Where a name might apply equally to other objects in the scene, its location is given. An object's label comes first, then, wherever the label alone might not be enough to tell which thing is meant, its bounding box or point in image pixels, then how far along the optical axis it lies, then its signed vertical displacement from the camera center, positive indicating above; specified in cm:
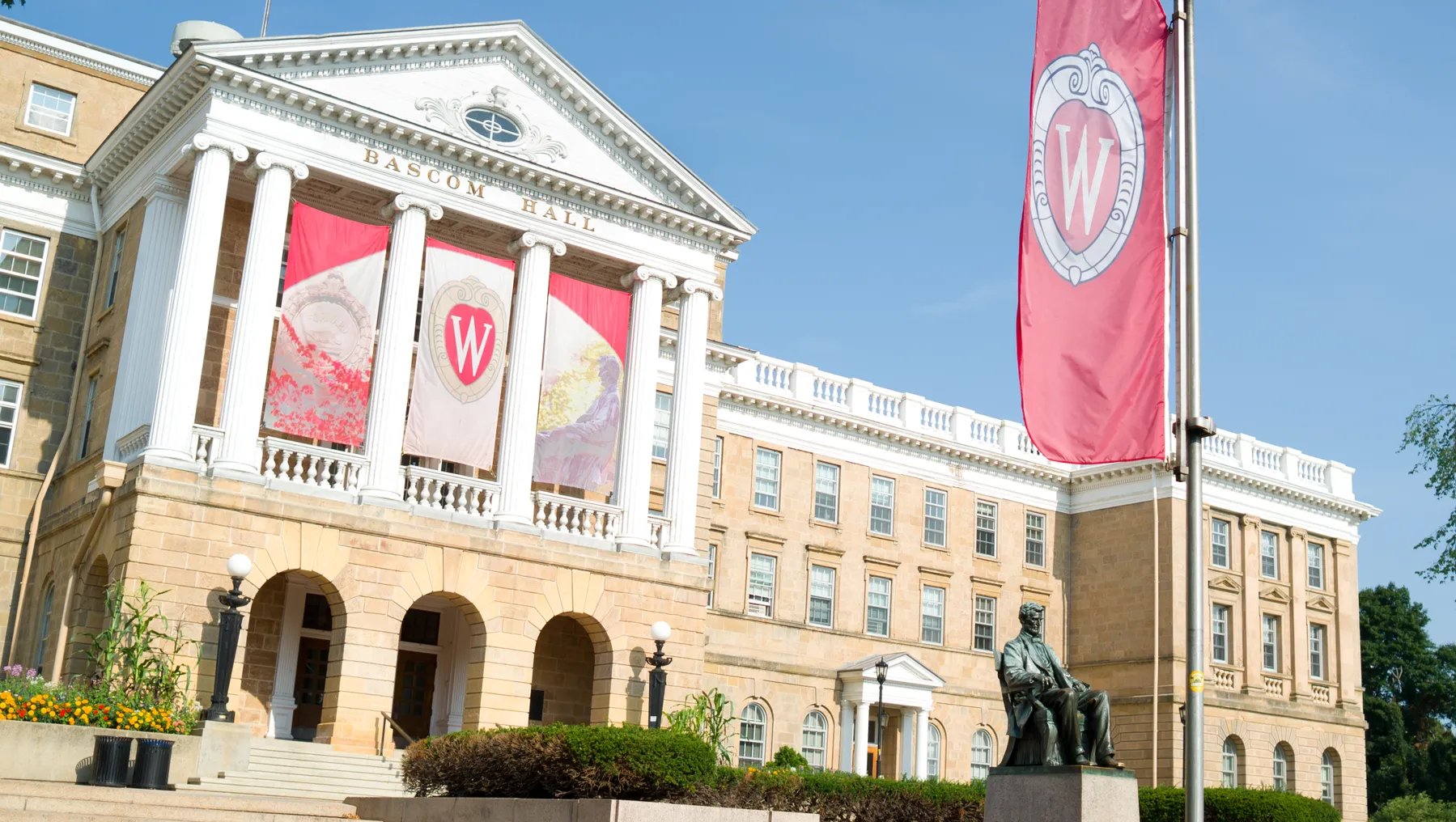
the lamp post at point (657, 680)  2962 +146
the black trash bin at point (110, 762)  2011 -62
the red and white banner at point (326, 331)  2777 +756
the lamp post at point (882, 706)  3562 +176
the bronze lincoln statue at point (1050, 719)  1398 +58
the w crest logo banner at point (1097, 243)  1209 +450
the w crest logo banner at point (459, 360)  2927 +756
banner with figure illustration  3088 +748
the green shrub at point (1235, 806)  2645 -24
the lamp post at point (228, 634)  2406 +146
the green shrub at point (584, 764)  1778 -18
